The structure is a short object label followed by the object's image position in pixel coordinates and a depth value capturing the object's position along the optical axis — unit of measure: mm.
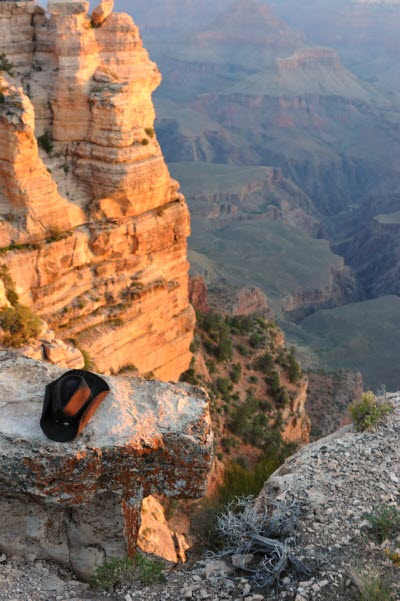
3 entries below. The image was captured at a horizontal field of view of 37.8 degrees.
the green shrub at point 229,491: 9023
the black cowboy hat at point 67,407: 6816
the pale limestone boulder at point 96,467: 6762
